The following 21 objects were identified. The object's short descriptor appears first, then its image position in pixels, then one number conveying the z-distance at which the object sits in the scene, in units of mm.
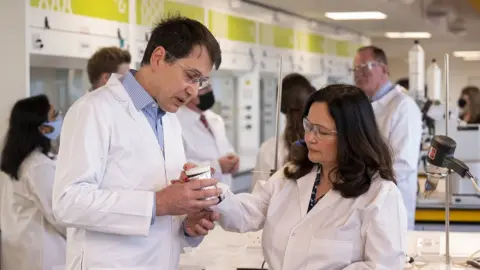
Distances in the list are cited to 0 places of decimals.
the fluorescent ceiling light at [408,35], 13367
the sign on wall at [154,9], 5953
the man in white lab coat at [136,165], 2170
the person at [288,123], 4074
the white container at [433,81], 7562
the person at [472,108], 7863
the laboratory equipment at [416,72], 7307
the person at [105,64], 4223
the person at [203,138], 5367
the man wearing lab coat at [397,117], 4781
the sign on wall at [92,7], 4746
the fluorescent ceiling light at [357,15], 9969
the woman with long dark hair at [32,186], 3852
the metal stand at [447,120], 3082
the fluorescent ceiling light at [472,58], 18016
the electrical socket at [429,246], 3375
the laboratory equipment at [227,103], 8742
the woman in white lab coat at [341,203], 2322
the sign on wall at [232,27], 7492
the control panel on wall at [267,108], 9844
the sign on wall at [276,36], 8953
